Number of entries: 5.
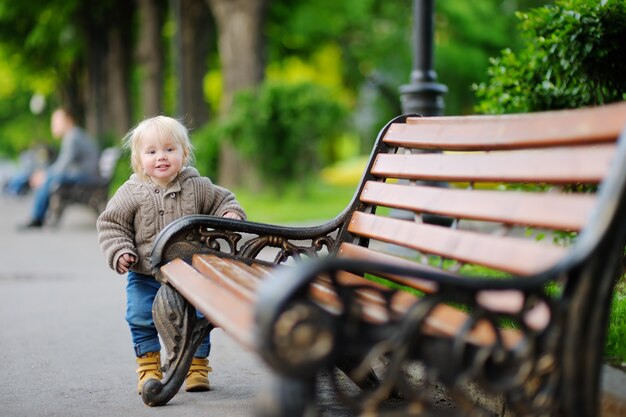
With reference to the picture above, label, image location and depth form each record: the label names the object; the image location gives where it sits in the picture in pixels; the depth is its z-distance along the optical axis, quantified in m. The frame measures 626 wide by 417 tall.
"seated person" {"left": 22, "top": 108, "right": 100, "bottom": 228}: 14.75
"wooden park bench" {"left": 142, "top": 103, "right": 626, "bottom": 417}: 2.47
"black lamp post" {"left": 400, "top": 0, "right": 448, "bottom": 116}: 8.37
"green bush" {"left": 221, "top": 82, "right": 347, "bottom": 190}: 14.94
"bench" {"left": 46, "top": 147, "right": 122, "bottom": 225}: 14.75
